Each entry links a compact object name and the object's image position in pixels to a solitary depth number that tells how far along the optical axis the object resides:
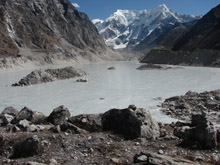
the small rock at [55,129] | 7.58
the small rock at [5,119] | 9.21
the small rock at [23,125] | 7.95
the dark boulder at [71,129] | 7.64
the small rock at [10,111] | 10.91
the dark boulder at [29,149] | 6.16
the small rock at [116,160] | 5.73
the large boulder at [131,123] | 7.39
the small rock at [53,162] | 5.68
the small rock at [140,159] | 5.57
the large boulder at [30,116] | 9.27
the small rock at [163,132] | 7.63
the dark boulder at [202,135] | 6.48
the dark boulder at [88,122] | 8.11
